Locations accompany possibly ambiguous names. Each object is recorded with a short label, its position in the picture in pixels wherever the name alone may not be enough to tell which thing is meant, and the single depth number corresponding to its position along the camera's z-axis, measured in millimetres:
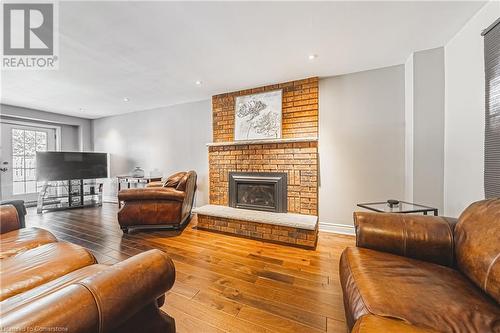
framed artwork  3150
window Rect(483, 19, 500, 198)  1518
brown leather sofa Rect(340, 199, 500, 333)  777
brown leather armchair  2912
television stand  4364
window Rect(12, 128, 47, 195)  4488
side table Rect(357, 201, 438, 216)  1889
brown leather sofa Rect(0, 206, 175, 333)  501
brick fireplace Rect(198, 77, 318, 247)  2867
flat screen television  4219
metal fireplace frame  3023
